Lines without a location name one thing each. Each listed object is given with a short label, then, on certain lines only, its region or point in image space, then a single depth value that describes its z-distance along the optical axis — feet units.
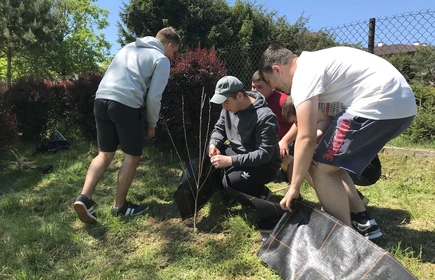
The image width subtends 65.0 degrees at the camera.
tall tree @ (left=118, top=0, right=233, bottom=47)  68.23
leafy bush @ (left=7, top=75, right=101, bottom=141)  18.95
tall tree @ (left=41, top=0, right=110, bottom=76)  60.85
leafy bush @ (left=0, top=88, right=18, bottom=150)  15.75
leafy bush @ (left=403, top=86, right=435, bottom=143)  14.16
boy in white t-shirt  6.21
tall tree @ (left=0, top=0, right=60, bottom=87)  40.29
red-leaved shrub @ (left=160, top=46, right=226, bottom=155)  13.30
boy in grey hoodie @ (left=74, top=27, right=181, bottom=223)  9.18
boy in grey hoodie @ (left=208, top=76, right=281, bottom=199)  8.50
